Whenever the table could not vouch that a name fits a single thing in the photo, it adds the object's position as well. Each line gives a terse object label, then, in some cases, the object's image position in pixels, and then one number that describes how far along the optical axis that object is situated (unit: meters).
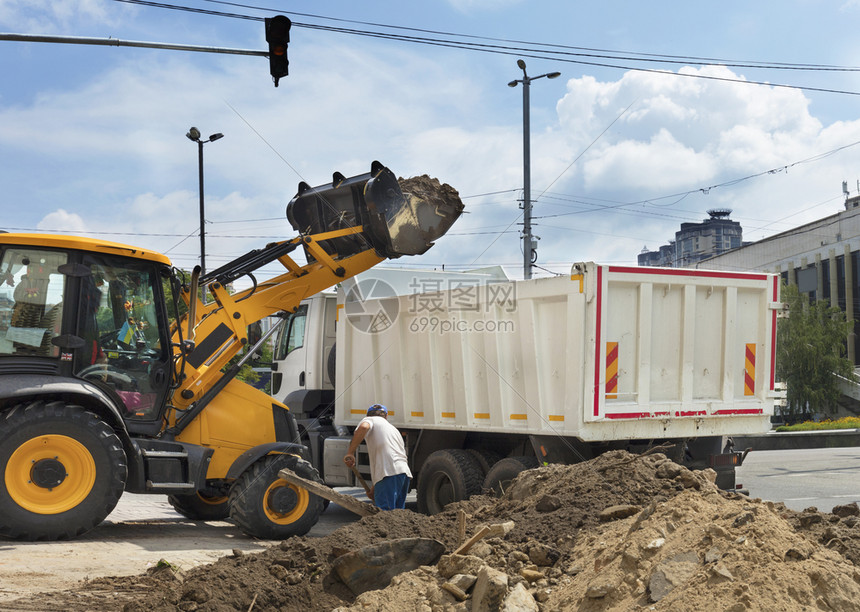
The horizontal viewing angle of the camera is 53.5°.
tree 30.84
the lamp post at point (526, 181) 19.08
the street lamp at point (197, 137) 22.76
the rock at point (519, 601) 4.51
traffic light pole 10.27
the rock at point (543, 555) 5.07
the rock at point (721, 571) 4.09
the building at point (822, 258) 42.44
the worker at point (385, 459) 8.73
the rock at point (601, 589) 4.39
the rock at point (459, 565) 4.87
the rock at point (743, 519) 4.56
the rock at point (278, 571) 5.48
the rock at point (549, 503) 5.94
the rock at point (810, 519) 5.02
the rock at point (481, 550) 5.07
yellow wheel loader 7.38
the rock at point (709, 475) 6.05
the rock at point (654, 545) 4.56
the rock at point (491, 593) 4.55
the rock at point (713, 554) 4.28
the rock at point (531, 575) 4.88
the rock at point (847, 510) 5.50
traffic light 11.03
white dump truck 7.97
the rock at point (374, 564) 5.32
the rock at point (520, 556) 5.06
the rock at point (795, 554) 4.26
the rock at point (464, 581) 4.73
